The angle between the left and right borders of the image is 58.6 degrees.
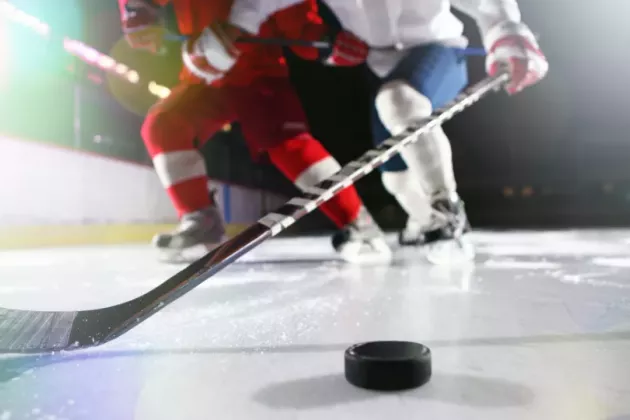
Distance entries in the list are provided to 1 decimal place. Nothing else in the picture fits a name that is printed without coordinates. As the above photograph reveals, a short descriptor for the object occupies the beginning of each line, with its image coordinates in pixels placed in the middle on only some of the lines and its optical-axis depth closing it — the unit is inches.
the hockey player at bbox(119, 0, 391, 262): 60.7
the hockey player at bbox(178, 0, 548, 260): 59.1
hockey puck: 19.9
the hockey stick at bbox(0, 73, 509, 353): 24.8
